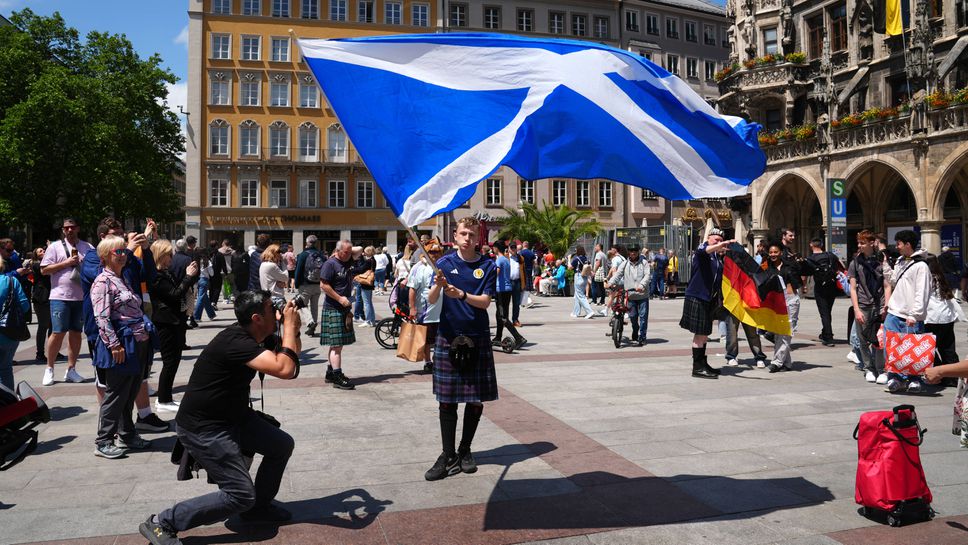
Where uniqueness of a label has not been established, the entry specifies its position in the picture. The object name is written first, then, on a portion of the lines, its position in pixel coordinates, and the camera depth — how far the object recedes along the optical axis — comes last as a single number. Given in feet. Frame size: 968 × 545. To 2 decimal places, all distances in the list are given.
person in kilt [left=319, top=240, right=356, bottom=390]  30.22
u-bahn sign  68.28
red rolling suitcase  14.76
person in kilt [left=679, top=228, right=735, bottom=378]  32.14
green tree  121.90
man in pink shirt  30.50
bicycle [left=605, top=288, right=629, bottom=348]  43.27
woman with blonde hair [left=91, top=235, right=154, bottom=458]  19.62
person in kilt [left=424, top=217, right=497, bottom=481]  18.07
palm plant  138.92
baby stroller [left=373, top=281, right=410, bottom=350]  42.70
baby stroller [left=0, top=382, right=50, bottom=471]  13.76
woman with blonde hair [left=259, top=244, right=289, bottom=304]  35.58
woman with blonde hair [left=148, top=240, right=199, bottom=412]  24.79
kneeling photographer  13.61
